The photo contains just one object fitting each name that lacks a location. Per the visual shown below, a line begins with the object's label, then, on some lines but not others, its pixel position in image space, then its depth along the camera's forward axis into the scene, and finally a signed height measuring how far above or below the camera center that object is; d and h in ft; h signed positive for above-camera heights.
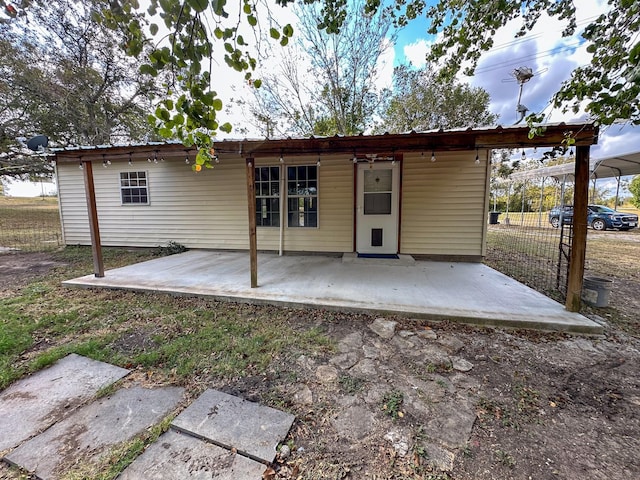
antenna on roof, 17.31 +8.52
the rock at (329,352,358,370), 7.64 -4.30
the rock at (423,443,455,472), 4.69 -4.39
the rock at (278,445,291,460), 4.88 -4.35
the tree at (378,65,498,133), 35.29 +14.45
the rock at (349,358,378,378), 7.22 -4.32
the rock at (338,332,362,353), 8.41 -4.23
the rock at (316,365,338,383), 7.06 -4.32
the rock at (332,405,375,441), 5.39 -4.38
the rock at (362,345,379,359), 8.07 -4.27
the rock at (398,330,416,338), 9.18 -4.18
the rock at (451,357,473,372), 7.48 -4.33
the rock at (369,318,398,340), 9.25 -4.14
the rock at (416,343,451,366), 7.79 -4.29
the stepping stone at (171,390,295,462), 5.02 -4.27
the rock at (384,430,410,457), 4.99 -4.38
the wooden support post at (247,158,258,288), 12.42 -0.35
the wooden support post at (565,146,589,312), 9.40 -0.78
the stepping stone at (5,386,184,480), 4.78 -4.33
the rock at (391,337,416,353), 8.42 -4.25
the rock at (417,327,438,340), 9.05 -4.18
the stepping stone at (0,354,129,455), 5.57 -4.34
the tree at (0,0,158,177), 29.94 +15.47
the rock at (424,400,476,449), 5.27 -4.39
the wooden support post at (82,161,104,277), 14.23 -0.40
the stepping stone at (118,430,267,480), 4.47 -4.30
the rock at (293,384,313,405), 6.25 -4.35
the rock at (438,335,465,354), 8.40 -4.24
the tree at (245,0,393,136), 30.01 +15.61
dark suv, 40.83 -1.71
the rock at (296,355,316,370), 7.59 -4.29
